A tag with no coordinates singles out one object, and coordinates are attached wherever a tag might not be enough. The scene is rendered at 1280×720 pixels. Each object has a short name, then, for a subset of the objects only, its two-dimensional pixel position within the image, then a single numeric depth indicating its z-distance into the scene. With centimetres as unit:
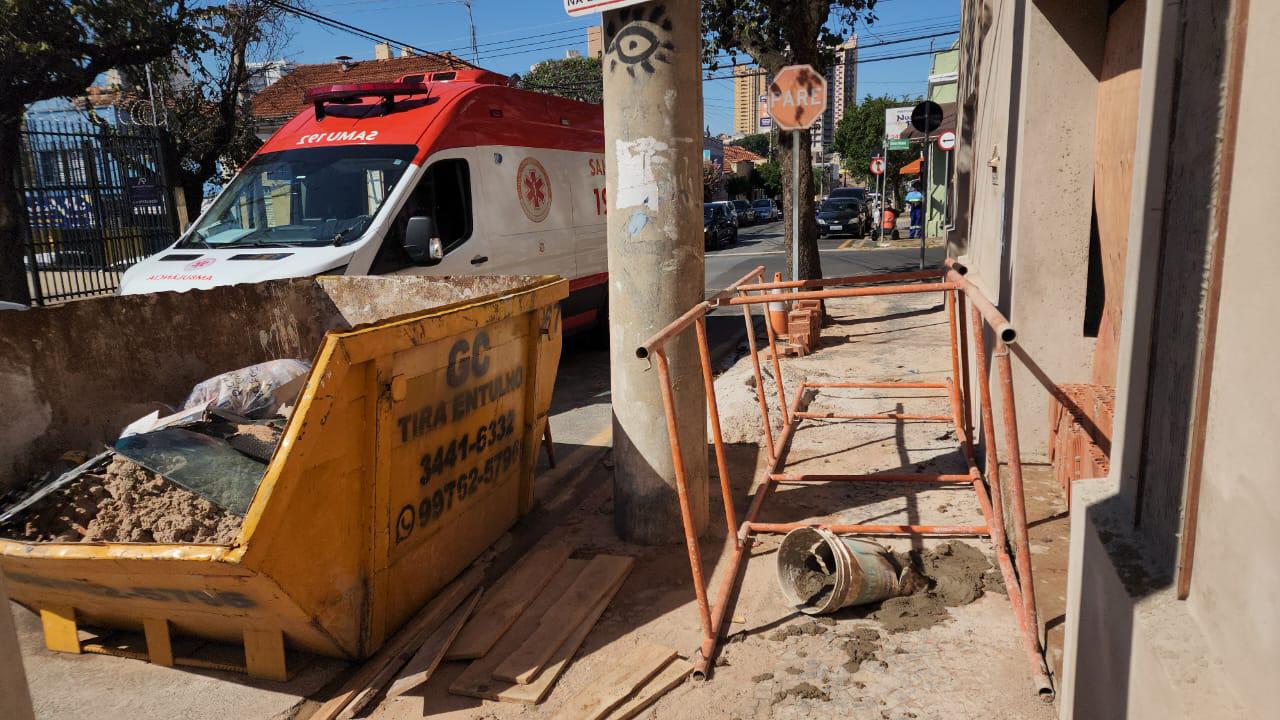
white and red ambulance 730
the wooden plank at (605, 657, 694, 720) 333
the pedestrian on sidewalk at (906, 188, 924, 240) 3073
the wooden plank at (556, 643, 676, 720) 333
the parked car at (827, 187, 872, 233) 3350
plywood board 415
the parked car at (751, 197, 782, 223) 4425
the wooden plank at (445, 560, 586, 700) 353
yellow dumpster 314
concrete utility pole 456
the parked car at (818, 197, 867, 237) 3152
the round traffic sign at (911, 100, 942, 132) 1535
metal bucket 383
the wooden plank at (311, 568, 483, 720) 345
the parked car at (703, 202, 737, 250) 2844
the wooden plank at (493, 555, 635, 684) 363
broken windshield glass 360
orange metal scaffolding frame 342
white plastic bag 467
